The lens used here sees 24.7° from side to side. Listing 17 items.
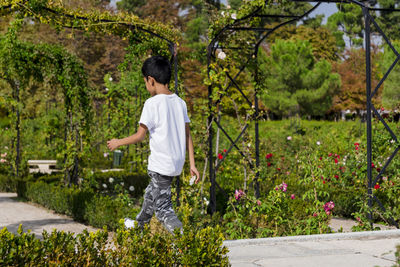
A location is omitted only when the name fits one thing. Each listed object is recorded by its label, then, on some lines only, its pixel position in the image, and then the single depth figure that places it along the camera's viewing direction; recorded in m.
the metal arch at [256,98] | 10.43
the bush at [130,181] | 17.75
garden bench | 24.71
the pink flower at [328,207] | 10.64
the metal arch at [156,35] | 11.02
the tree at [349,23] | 87.27
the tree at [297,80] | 53.33
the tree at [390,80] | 48.99
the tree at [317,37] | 70.44
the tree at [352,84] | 60.05
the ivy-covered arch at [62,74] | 14.57
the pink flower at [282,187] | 10.68
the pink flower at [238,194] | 10.87
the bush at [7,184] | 19.82
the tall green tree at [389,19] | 81.21
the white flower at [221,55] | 12.01
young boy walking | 7.33
